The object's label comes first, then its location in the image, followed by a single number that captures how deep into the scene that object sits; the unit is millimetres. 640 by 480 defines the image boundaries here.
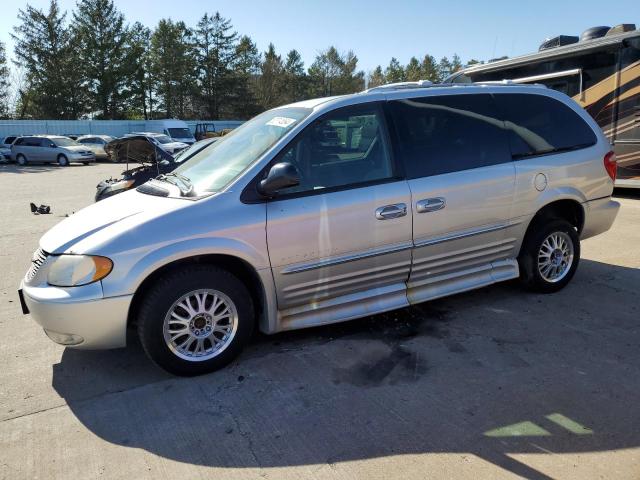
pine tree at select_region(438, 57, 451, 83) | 88006
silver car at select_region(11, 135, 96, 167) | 27734
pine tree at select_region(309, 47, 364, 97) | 65938
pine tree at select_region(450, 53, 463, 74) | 90194
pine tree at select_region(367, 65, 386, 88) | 73438
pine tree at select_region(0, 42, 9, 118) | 48247
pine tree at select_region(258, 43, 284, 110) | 62438
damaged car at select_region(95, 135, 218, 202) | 8672
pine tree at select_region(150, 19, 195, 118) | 57750
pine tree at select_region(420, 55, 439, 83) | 82006
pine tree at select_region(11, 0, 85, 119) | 50438
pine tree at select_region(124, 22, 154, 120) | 54375
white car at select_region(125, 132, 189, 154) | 25891
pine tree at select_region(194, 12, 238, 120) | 59562
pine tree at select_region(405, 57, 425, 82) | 74569
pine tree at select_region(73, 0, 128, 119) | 51750
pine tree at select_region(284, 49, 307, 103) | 64938
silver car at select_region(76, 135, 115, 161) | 30891
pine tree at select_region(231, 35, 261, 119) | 59344
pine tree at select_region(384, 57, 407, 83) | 77969
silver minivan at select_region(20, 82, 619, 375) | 3283
